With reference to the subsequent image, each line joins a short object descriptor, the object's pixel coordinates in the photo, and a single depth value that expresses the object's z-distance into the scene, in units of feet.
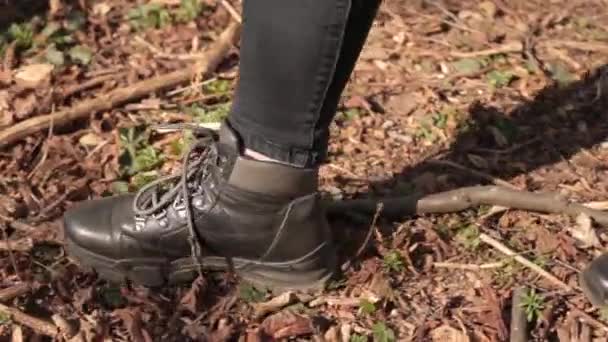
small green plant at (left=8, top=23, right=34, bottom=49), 8.05
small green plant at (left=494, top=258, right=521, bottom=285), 6.89
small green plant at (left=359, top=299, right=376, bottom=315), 6.74
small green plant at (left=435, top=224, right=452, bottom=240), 7.06
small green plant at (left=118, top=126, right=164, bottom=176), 7.38
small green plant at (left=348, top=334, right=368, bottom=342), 6.65
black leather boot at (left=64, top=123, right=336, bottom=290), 6.50
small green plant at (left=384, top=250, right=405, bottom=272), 6.88
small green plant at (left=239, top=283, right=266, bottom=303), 6.79
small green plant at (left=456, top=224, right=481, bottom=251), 7.02
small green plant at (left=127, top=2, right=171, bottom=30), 8.29
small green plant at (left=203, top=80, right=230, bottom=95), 7.85
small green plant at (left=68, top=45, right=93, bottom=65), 8.00
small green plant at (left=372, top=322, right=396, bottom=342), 6.66
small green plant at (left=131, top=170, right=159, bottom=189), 7.29
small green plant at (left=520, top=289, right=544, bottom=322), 6.72
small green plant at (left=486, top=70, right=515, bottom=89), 7.93
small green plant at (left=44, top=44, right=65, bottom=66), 7.93
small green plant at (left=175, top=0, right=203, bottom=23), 8.34
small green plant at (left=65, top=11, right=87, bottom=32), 8.21
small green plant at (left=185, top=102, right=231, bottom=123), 7.62
